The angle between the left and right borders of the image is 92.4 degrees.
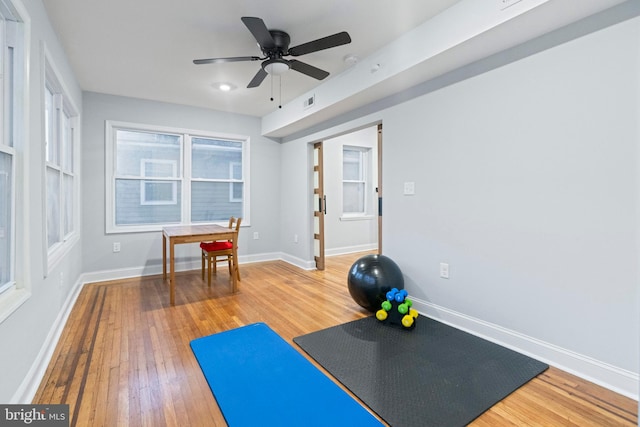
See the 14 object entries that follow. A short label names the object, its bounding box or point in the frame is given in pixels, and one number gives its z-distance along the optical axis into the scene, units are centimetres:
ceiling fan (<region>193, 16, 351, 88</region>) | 220
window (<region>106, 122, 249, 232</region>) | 433
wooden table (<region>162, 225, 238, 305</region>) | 321
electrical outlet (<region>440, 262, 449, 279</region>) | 273
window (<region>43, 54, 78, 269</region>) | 259
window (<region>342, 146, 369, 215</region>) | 625
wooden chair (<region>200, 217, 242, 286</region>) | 388
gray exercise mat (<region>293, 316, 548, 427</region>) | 161
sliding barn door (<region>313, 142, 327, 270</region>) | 477
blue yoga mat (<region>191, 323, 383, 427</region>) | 154
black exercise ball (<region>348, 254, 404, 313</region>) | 278
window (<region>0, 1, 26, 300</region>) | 161
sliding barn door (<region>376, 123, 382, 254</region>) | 342
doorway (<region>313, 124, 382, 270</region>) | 593
